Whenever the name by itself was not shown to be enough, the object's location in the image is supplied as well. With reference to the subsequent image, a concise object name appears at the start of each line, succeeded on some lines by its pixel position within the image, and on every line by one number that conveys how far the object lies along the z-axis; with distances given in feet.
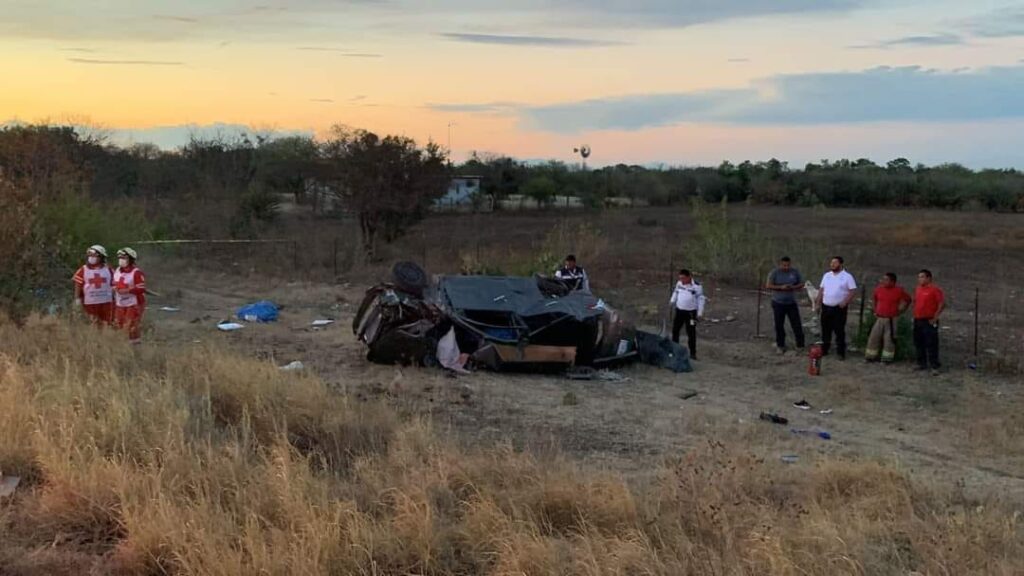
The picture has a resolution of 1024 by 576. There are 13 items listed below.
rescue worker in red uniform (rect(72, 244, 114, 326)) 43.39
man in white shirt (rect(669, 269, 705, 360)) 48.57
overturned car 43.62
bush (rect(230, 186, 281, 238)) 106.22
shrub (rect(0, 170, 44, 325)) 38.68
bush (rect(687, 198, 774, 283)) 75.00
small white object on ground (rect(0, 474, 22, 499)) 17.69
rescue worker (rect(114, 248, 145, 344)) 42.88
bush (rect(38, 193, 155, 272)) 61.72
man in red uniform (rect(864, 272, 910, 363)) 46.73
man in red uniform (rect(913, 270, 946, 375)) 44.29
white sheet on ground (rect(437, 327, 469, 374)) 43.24
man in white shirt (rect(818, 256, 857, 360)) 47.52
